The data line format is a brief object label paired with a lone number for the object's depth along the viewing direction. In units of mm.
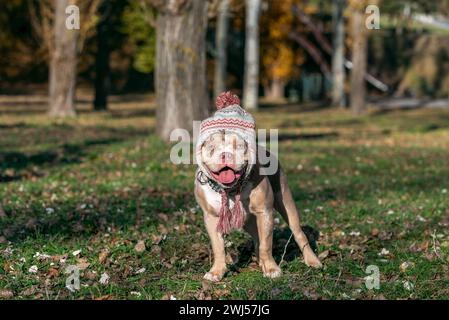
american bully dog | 6113
